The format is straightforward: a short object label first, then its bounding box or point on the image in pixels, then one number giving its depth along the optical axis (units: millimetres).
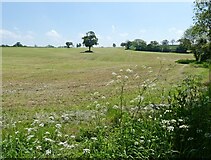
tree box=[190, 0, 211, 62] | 20618
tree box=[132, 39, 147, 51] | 67772
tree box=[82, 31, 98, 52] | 63225
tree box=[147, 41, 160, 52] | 64872
